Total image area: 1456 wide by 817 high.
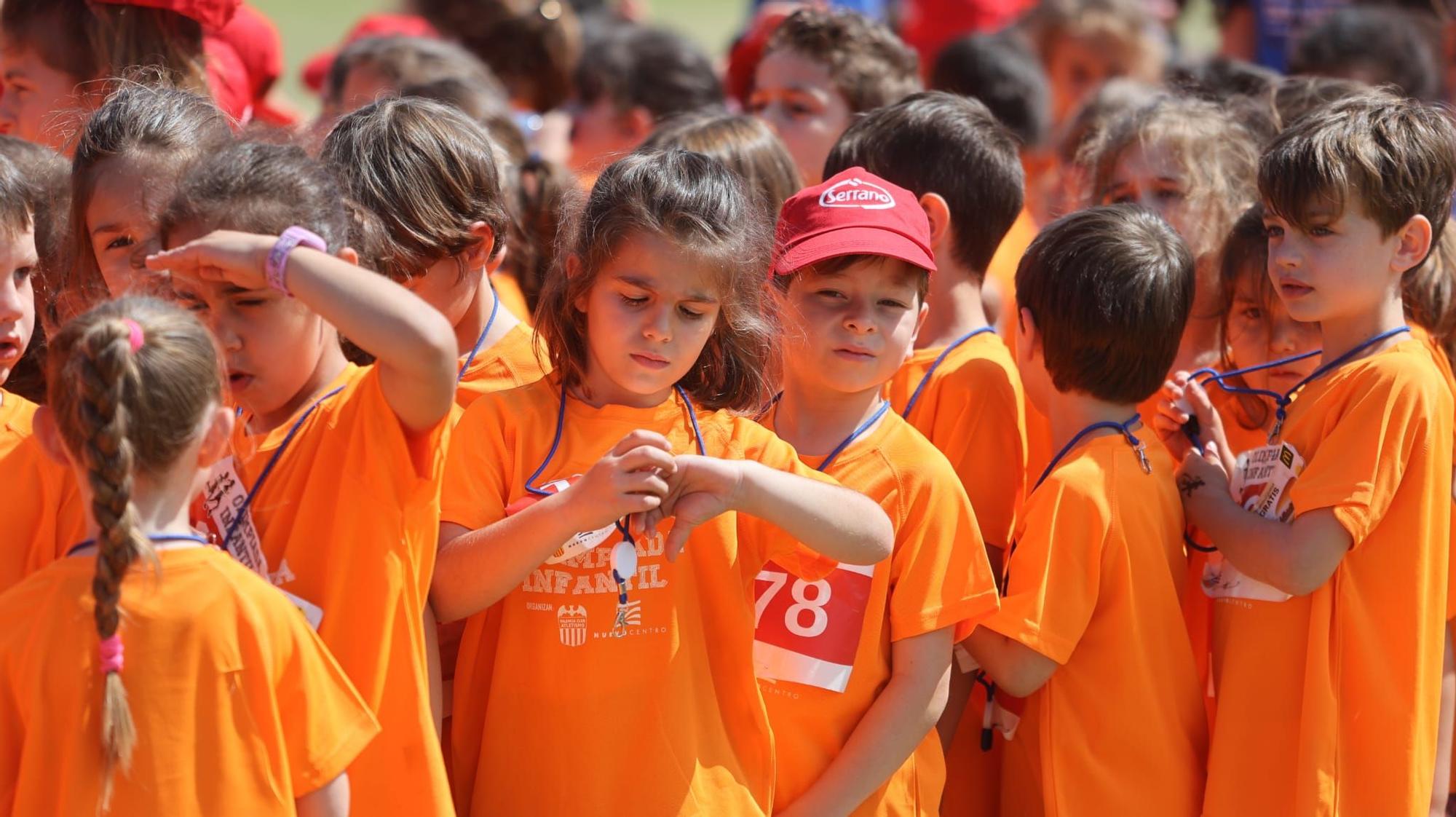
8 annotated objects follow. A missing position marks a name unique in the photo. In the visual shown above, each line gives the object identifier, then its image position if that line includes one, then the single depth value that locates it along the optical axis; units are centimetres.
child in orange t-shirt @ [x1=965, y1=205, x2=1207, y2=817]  630
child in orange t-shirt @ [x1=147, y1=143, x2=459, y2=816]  504
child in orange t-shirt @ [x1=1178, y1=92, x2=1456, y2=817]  625
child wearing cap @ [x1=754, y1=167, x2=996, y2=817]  593
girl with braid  438
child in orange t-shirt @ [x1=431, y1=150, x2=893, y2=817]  530
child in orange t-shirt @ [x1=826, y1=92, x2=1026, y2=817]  696
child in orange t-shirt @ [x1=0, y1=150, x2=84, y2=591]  537
